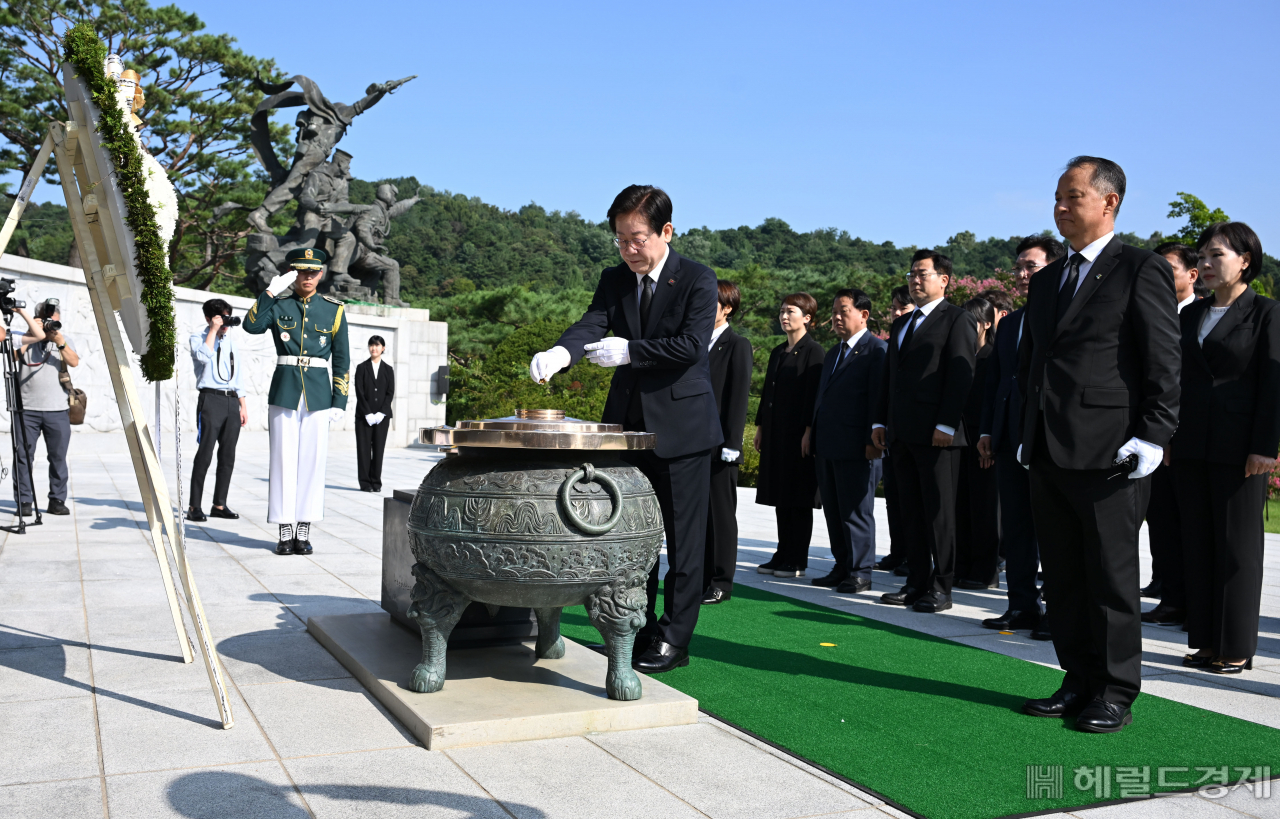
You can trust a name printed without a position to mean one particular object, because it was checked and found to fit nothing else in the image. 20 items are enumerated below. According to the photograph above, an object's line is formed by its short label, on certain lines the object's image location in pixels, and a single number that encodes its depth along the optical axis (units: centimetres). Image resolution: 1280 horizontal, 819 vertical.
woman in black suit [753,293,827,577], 647
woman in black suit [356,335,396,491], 1158
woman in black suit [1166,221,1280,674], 406
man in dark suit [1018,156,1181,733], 323
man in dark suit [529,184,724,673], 366
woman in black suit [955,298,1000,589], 620
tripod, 691
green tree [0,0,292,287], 2441
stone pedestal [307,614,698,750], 299
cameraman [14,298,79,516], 773
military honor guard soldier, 649
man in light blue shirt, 829
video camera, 656
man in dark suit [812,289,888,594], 601
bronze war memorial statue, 2148
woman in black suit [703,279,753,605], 560
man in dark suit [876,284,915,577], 665
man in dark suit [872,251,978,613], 532
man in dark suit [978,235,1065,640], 492
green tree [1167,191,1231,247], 1830
